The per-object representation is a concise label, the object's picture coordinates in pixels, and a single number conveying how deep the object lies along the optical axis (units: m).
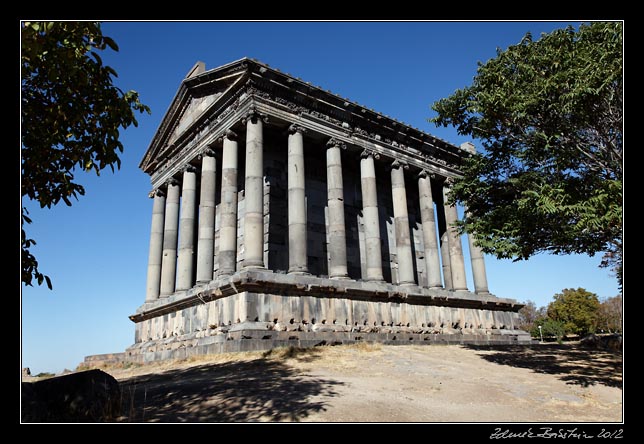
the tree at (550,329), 58.50
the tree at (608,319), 63.47
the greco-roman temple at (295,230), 17.80
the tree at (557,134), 10.72
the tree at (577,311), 61.22
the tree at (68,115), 7.35
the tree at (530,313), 79.60
